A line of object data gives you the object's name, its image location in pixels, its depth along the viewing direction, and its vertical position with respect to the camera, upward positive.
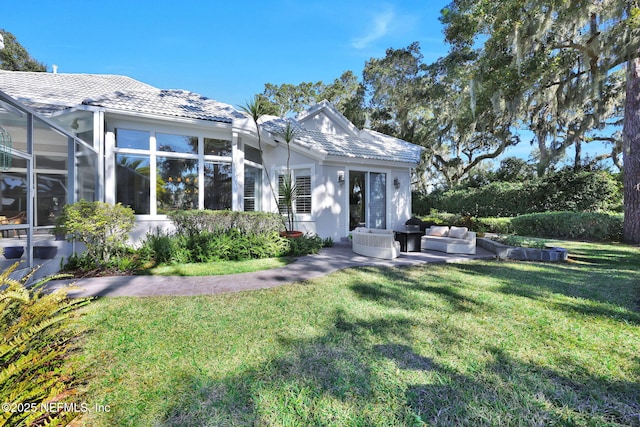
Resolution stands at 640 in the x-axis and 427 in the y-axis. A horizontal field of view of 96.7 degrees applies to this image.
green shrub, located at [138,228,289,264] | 6.52 -0.89
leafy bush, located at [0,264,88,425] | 1.76 -1.13
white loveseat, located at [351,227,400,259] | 7.38 -0.91
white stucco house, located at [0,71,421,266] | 6.69 +1.44
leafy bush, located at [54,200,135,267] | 5.43 -0.33
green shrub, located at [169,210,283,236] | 7.20 -0.29
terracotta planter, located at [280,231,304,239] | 8.19 -0.69
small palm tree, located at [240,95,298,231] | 8.04 +0.84
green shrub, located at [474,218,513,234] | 12.77 -0.65
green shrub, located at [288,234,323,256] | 7.89 -1.00
